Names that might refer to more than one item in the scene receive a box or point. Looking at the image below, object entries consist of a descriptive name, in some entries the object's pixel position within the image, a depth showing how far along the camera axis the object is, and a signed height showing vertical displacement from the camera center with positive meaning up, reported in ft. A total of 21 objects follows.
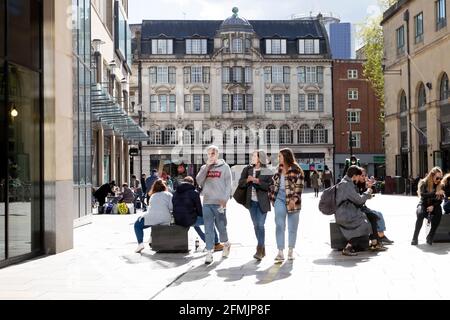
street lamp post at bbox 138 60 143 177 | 232.73 +29.22
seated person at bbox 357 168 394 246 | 39.34 -3.36
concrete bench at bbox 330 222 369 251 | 39.96 -4.24
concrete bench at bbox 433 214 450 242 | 42.68 -4.16
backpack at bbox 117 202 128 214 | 84.94 -4.97
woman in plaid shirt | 36.24 -1.59
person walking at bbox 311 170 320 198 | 129.59 -2.73
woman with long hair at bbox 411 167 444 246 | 41.50 -2.26
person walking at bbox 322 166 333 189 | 130.16 -2.38
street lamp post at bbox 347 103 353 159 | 237.04 +15.93
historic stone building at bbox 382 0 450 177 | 126.93 +16.01
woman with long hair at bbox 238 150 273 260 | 36.86 -1.44
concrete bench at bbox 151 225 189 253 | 40.37 -4.16
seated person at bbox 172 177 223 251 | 39.96 -2.21
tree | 188.34 +32.56
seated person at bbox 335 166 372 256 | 37.91 -2.75
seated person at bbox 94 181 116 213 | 85.71 -3.20
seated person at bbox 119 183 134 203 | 87.61 -3.60
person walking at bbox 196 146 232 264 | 36.78 -1.19
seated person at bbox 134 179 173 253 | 40.91 -2.61
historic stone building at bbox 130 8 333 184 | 232.53 +25.59
